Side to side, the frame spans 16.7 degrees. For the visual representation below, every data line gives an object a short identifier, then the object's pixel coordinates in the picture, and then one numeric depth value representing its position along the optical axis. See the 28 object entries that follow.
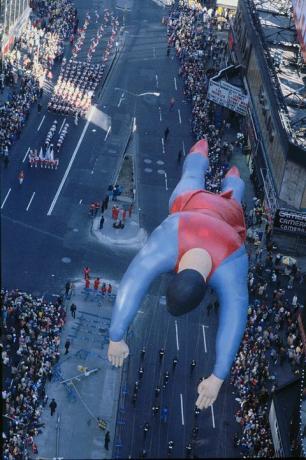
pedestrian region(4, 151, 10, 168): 80.31
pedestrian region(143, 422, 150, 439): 52.90
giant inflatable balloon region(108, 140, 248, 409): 36.31
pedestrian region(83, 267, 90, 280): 66.81
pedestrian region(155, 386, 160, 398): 56.60
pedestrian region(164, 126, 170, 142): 92.12
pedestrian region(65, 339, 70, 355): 59.09
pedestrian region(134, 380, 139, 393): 56.39
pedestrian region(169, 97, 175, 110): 99.03
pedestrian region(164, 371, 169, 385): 57.78
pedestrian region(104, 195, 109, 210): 76.56
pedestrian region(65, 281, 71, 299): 65.16
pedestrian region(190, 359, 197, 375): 59.59
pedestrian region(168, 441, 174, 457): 45.69
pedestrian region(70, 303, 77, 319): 62.91
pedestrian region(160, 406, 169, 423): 54.66
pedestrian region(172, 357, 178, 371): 59.48
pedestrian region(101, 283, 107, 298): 65.75
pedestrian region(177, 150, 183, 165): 87.44
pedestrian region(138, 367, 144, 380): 57.88
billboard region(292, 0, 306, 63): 88.12
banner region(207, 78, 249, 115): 92.56
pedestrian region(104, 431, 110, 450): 43.90
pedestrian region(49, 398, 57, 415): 53.84
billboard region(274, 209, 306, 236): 74.38
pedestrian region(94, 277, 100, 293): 65.94
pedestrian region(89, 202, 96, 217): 75.88
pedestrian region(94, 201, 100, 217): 76.21
